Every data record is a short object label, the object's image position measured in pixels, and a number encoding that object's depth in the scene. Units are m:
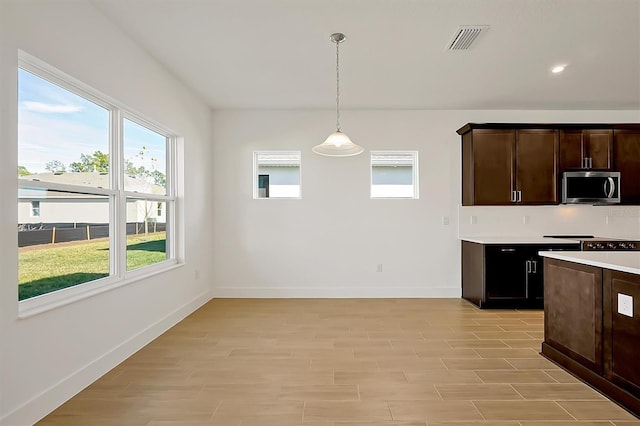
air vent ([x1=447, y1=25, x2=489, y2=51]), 3.09
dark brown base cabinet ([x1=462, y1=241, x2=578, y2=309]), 4.79
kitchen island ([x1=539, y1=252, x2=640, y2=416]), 2.30
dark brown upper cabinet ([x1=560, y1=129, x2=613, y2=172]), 5.12
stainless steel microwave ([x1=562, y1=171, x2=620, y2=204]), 5.04
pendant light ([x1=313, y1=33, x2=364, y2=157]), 3.41
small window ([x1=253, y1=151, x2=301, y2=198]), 5.71
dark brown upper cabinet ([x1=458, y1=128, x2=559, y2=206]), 5.10
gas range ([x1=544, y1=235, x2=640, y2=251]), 4.79
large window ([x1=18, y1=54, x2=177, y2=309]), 2.35
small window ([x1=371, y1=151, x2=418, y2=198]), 5.71
